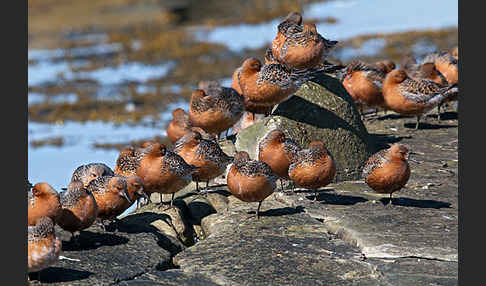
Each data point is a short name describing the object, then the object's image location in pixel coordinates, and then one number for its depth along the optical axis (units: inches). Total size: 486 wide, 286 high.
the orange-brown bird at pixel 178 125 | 962.7
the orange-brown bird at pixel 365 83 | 1001.5
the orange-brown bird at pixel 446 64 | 1092.1
